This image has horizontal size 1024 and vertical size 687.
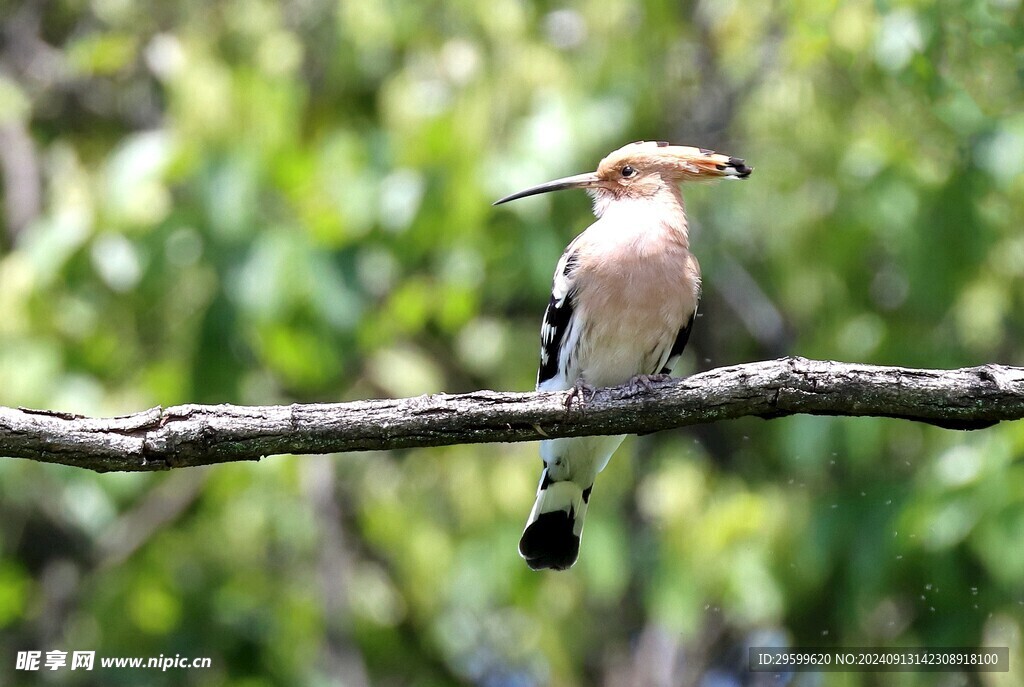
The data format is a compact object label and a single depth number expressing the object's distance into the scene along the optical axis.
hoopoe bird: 8.87
